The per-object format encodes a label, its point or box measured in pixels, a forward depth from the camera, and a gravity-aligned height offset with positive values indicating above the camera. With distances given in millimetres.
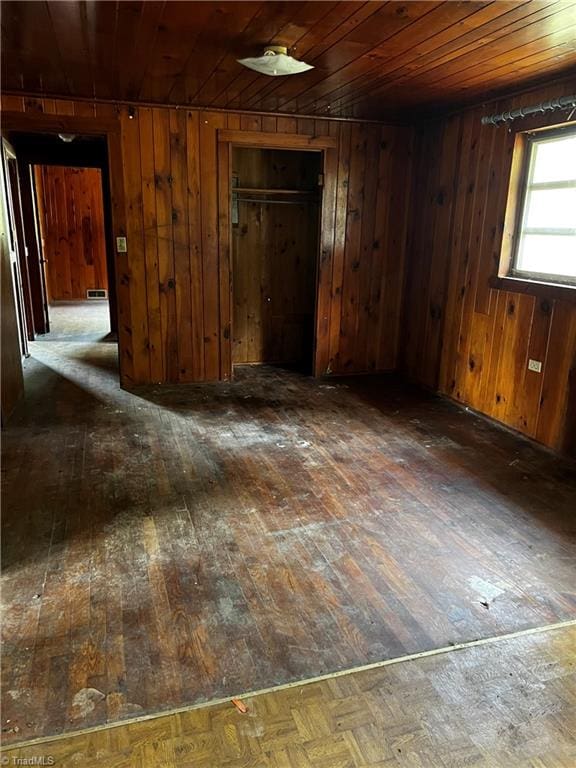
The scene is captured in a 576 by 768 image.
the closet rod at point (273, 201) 5508 +393
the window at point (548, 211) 3576 +234
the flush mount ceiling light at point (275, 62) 2896 +918
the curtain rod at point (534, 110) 3341 +863
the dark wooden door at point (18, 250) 5559 -148
